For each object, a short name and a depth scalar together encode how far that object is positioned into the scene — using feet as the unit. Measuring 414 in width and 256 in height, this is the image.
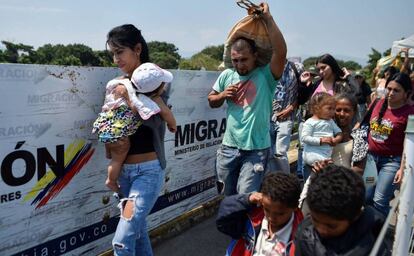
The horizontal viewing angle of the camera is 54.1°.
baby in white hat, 7.92
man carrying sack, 10.07
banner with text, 8.11
